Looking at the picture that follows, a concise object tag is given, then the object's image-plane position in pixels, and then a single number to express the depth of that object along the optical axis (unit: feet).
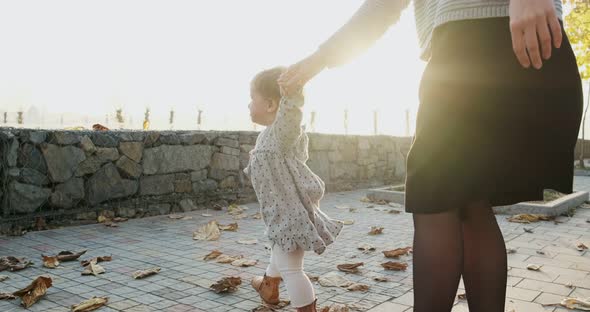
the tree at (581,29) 40.91
